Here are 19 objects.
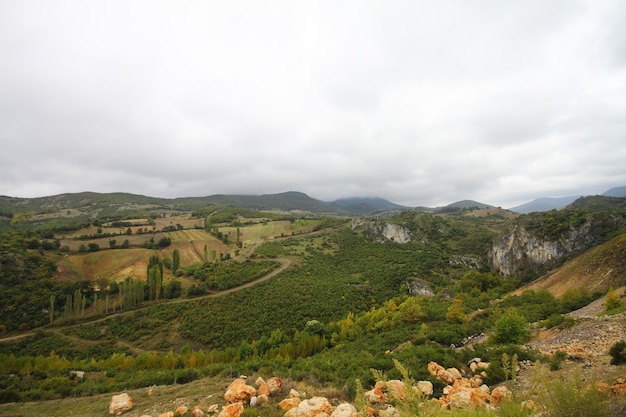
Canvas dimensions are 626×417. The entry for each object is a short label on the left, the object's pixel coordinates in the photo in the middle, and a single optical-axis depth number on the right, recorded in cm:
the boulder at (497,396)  1103
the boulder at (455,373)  1557
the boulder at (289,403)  1265
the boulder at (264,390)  1420
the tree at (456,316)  3438
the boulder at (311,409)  1122
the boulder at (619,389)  830
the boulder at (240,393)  1359
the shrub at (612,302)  2181
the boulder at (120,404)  1521
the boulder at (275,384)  1470
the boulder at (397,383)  960
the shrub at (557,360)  1352
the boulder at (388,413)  980
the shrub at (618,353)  1216
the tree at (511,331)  2138
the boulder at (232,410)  1161
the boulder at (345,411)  992
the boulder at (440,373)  1524
